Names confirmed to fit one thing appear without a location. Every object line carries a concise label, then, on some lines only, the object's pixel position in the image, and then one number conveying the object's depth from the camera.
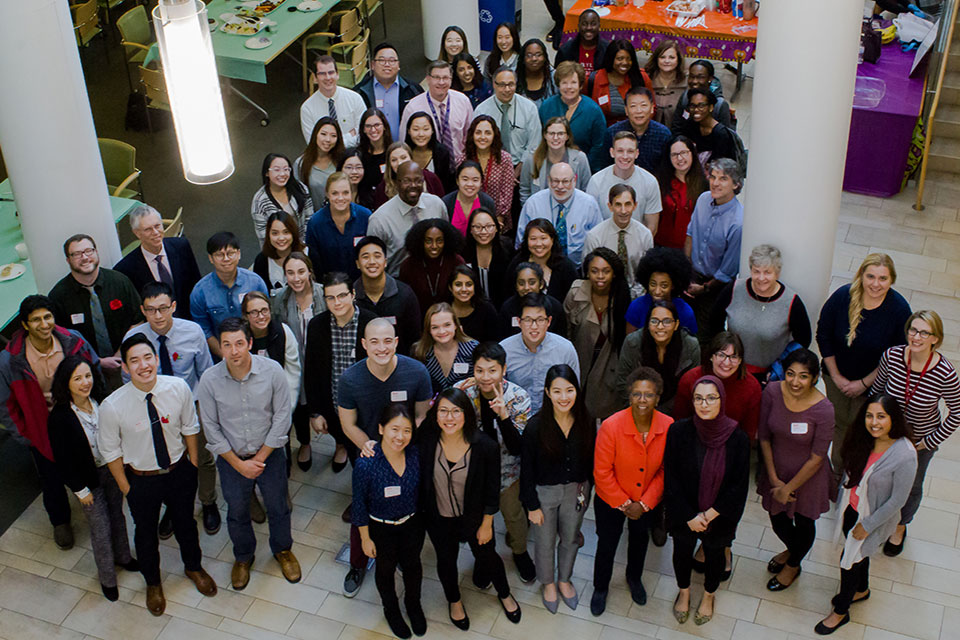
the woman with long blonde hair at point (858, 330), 5.38
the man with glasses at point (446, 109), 7.67
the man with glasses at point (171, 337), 5.57
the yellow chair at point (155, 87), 9.75
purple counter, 8.84
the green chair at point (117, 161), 8.38
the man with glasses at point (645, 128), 7.12
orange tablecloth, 10.55
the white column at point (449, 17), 11.29
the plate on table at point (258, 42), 10.30
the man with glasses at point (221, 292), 6.03
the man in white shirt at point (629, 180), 6.56
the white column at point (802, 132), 5.31
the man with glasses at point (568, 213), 6.50
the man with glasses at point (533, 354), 5.39
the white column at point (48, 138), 5.61
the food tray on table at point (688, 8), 10.93
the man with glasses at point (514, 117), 7.54
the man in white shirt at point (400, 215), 6.50
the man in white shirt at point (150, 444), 5.15
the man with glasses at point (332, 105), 7.72
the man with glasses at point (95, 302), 5.88
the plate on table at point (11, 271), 7.03
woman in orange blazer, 4.89
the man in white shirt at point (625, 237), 6.14
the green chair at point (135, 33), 10.66
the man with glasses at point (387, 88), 8.03
